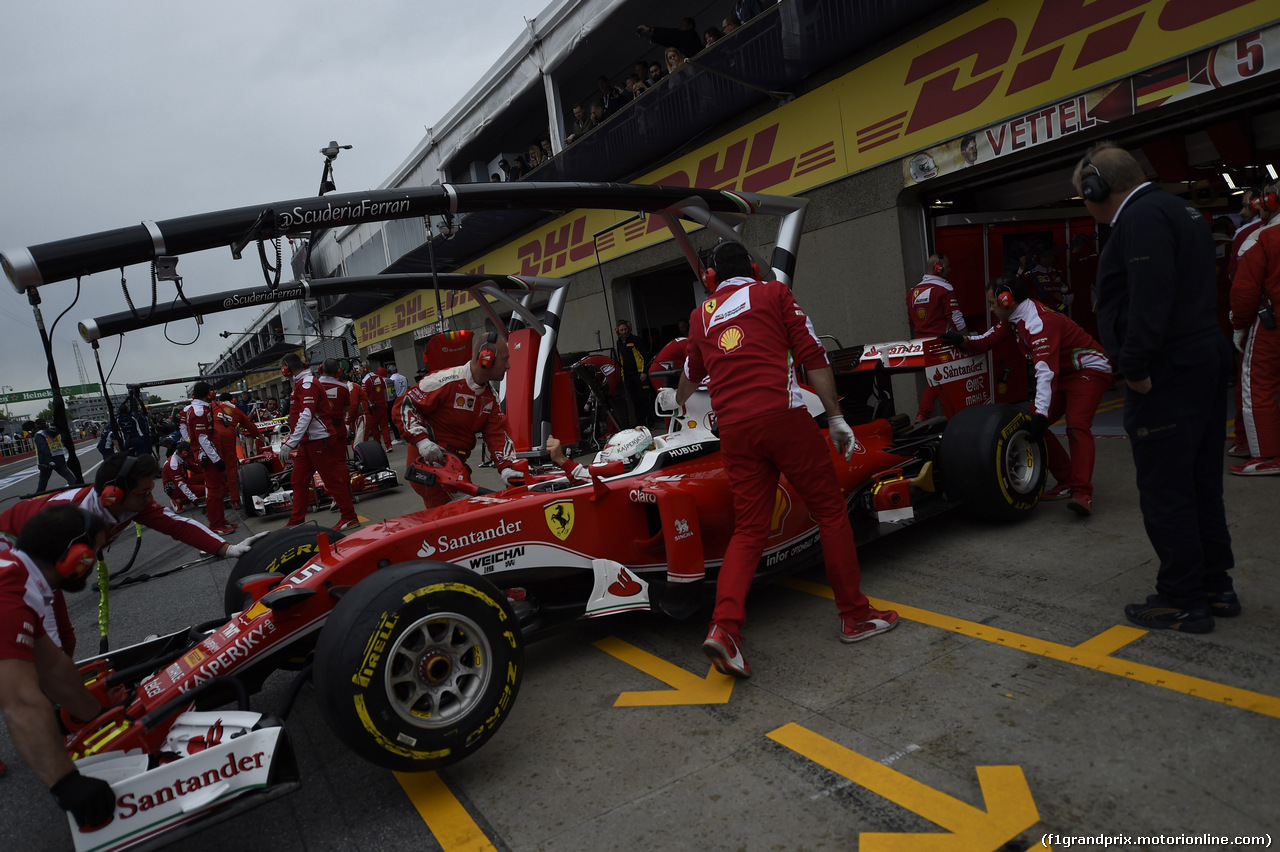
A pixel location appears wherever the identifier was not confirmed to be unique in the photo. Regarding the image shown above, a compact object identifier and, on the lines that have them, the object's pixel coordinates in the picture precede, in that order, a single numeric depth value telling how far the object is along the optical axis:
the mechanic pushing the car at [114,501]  3.57
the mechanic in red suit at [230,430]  10.22
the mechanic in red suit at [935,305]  7.79
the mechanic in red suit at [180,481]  12.00
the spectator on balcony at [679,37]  10.98
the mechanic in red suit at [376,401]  14.16
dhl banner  6.09
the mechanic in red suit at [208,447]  9.55
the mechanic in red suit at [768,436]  3.28
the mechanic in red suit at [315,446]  7.57
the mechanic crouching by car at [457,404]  5.57
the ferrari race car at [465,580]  2.41
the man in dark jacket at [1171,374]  2.94
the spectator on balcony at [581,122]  14.11
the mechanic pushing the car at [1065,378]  4.71
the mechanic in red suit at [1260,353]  5.07
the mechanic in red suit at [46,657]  2.11
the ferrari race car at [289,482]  10.05
